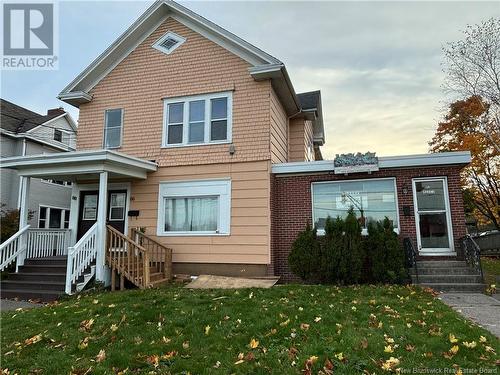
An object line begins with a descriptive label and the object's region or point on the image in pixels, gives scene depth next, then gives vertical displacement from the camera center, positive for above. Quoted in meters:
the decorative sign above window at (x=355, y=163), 10.38 +2.06
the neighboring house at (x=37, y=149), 19.38 +4.88
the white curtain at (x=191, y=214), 11.13 +0.66
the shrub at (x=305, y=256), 9.27 -0.56
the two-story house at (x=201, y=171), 10.05 +1.90
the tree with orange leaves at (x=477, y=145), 19.51 +5.11
